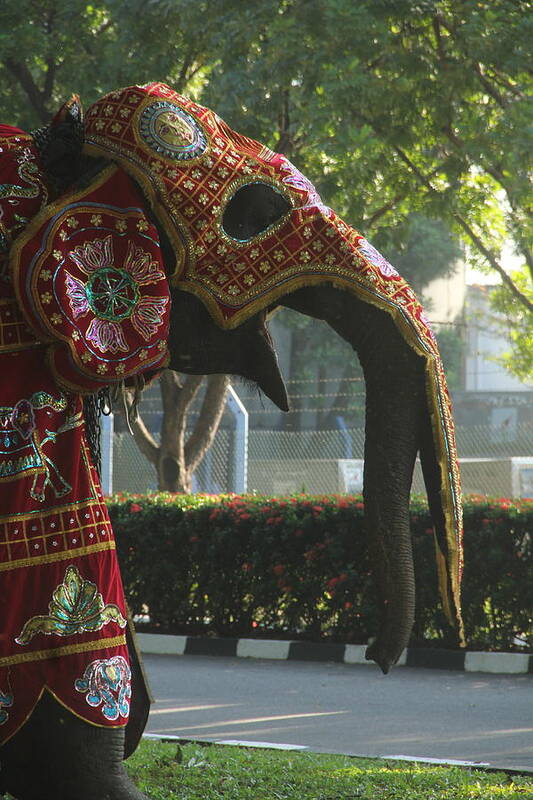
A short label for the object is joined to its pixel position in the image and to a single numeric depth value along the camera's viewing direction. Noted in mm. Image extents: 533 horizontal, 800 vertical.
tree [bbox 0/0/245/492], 22781
